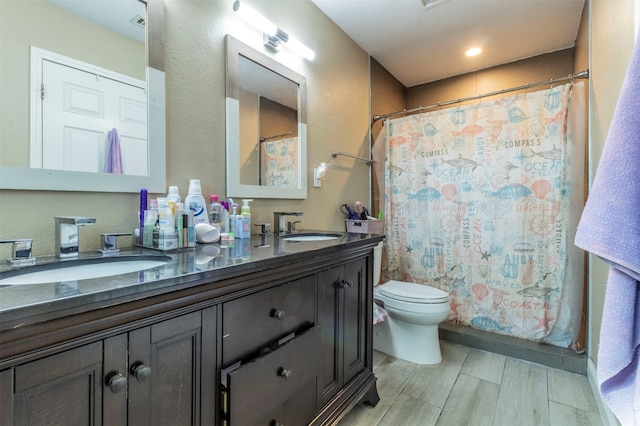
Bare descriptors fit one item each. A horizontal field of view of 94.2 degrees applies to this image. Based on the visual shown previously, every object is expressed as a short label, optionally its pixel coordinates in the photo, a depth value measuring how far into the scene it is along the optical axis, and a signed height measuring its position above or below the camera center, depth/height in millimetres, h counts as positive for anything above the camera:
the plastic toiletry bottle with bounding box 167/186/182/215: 1076 +64
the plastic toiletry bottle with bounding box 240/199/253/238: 1312 -30
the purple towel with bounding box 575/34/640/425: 580 -56
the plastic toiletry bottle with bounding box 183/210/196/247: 1062 -65
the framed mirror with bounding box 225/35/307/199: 1407 +464
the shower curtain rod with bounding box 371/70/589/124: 1803 +835
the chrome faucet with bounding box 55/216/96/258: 843 -61
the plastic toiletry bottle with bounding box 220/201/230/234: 1285 -22
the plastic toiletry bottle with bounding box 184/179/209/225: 1169 +43
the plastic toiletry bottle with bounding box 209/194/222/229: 1260 +5
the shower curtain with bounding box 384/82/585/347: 1868 +37
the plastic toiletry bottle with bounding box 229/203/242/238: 1307 -48
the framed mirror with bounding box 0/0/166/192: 837 +382
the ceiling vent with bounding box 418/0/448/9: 1861 +1331
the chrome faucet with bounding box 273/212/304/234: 1592 -43
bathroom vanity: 484 -290
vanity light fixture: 1406 +949
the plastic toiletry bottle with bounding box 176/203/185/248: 1034 -52
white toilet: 1812 -690
